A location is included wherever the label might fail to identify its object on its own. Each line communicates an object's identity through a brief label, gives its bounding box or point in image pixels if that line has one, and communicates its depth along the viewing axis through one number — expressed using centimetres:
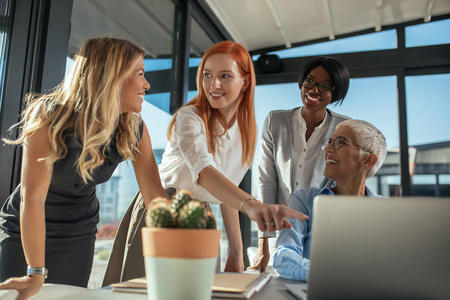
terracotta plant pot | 55
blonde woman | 111
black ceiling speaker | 451
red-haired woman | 147
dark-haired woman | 210
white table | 72
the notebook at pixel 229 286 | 71
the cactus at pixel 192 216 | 56
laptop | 63
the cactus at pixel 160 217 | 57
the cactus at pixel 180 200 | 59
